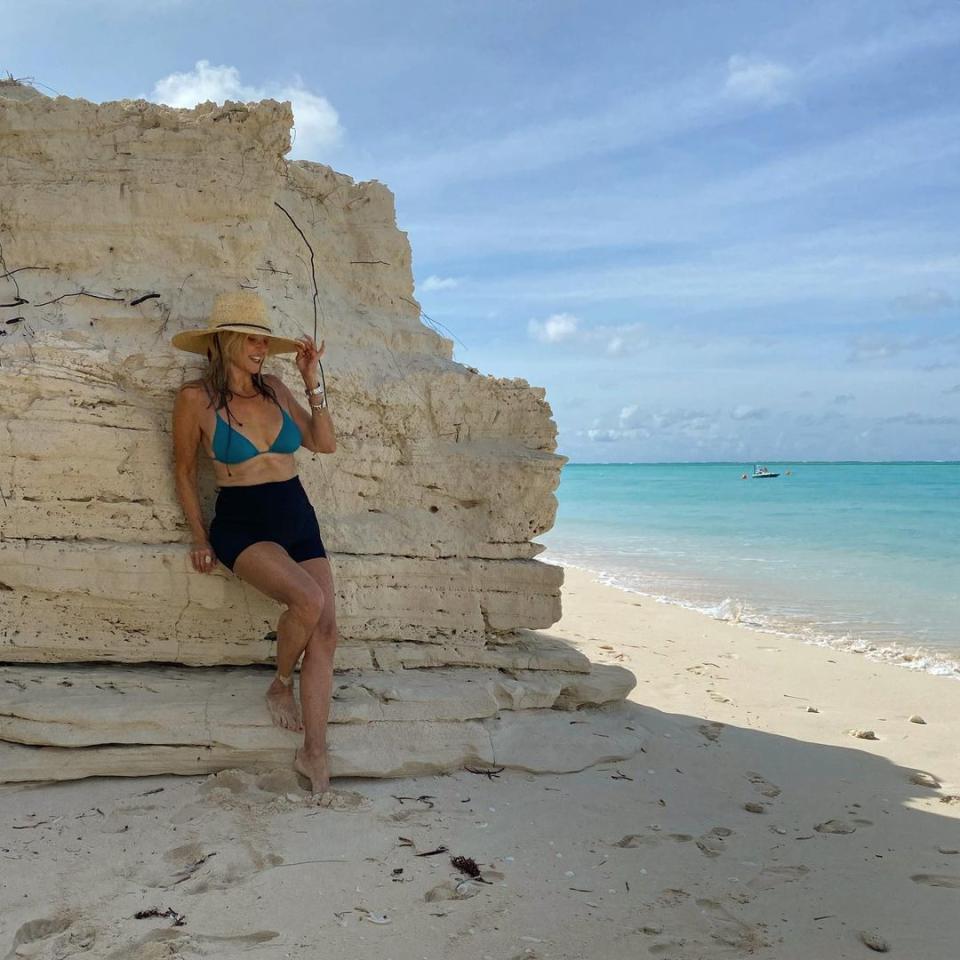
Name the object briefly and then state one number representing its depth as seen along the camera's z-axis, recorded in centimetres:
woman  368
